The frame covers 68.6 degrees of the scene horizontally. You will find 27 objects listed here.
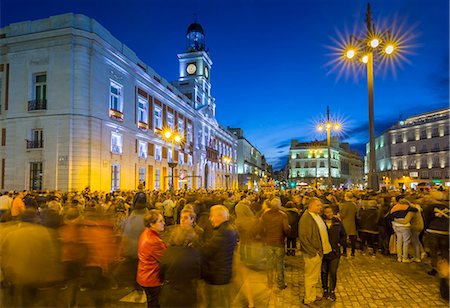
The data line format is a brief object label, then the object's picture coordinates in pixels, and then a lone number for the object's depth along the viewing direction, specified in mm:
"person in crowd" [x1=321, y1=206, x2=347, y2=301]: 6109
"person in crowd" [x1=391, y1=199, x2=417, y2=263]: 8653
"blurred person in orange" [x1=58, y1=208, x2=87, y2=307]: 4602
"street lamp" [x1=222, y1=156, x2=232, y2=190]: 68050
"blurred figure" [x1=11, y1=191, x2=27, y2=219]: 8883
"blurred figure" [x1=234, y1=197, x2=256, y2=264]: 6991
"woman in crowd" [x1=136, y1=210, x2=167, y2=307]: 4234
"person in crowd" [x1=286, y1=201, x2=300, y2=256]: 9367
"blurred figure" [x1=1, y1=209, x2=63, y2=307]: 4160
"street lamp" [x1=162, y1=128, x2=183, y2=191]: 21769
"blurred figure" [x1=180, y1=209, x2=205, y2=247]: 4742
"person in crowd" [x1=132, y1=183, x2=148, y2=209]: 5954
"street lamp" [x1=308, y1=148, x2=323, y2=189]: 92625
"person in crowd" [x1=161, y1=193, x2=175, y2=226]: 12227
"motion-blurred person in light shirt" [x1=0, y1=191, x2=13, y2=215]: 10992
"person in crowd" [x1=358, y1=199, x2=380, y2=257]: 9891
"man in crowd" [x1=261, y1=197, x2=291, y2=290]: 6723
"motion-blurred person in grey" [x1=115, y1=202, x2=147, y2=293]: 5453
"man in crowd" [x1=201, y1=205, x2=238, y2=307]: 4133
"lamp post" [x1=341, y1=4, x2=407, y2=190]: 12312
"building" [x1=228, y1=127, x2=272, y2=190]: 80750
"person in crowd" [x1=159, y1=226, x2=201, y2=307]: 3611
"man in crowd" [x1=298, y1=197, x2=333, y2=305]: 5844
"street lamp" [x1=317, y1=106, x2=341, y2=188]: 23578
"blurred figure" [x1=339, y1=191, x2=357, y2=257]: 9602
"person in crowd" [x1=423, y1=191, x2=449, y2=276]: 7059
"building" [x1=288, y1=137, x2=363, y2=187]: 95375
